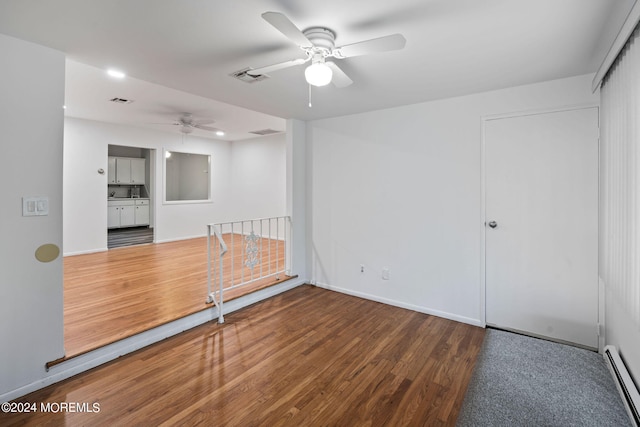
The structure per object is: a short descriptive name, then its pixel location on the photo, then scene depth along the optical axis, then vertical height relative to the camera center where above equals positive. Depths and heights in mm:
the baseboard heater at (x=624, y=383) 1765 -1090
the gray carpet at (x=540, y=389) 1847 -1210
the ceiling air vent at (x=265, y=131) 6375 +1750
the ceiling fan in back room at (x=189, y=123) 5039 +1554
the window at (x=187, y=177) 8039 +971
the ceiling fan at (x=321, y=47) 1572 +958
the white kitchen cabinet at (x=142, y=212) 8273 +43
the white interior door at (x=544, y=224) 2605 -102
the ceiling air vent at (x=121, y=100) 4170 +1563
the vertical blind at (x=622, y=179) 1760 +230
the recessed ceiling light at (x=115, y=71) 2533 +1190
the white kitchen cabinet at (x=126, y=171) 7789 +1131
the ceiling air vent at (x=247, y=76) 2447 +1126
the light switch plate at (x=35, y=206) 2055 +53
